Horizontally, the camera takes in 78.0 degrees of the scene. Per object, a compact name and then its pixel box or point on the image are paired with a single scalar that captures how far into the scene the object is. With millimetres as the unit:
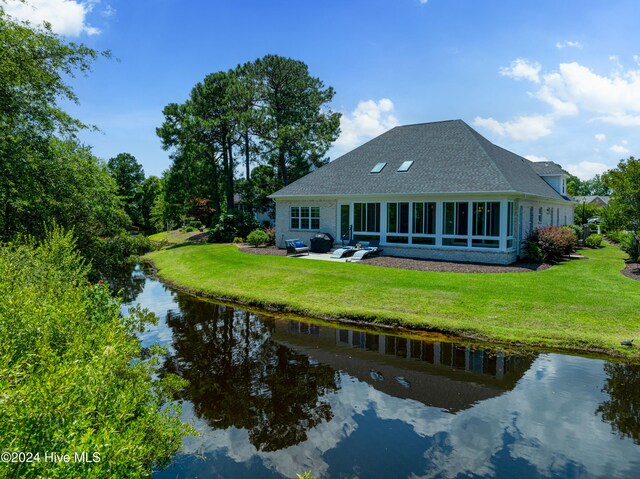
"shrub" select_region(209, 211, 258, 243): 34125
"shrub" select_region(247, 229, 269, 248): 28953
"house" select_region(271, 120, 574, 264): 19969
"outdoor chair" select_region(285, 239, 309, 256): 23859
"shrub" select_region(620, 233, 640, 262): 20344
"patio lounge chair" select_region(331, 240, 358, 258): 22000
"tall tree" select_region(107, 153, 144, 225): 59312
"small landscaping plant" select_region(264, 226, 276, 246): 29453
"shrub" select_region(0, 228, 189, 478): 3035
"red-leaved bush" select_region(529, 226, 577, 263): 20406
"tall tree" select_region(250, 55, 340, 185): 37219
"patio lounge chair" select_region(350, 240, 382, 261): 21172
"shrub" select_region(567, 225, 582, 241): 29512
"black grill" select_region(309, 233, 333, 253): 23984
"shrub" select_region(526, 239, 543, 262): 20328
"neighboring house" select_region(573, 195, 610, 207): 77450
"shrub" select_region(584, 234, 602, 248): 28766
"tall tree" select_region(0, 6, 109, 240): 10891
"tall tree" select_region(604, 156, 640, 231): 18250
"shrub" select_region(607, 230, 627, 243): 31594
